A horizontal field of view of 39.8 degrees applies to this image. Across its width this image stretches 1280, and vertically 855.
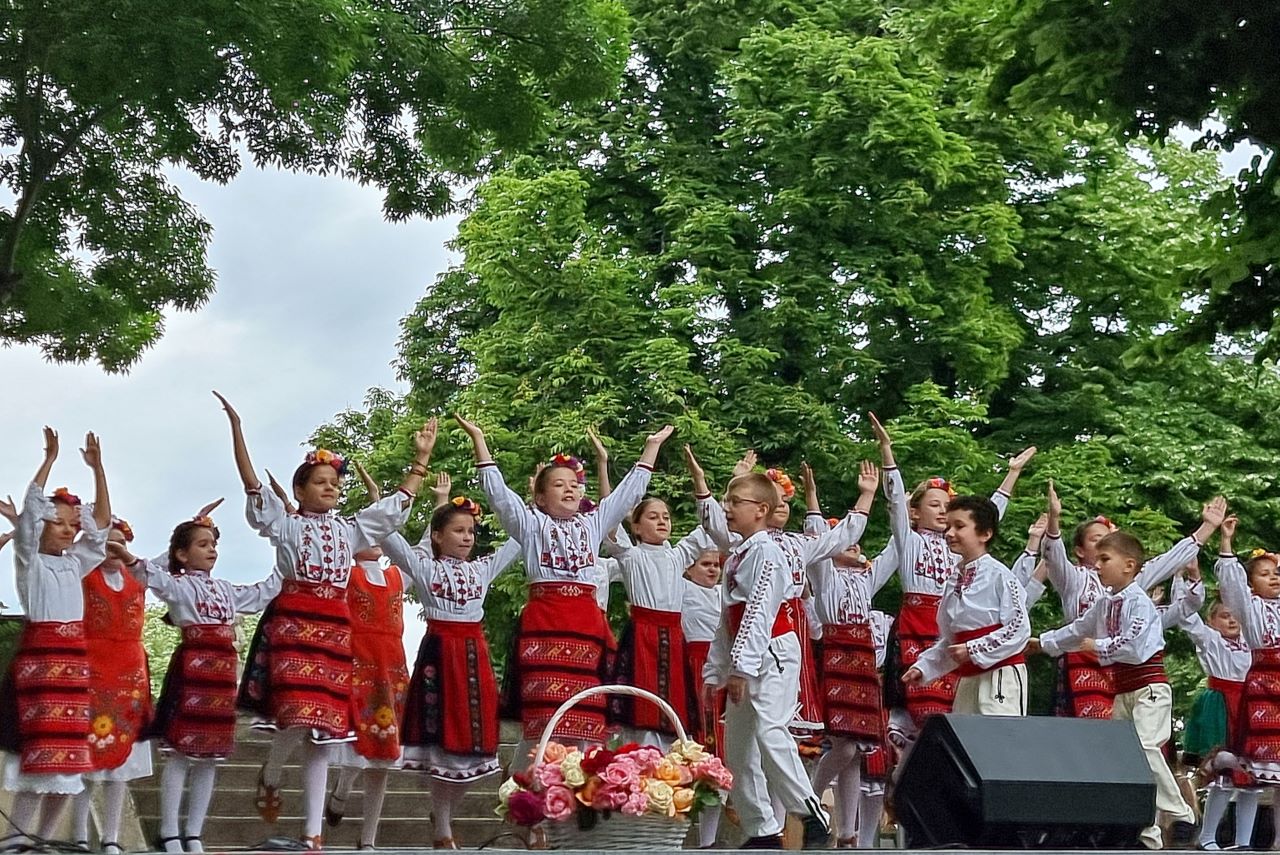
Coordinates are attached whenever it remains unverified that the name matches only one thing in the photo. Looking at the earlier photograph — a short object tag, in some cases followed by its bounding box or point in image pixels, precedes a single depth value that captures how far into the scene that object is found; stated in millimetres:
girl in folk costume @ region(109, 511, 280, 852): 7703
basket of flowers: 6207
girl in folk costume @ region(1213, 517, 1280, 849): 10000
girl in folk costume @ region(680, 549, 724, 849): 9273
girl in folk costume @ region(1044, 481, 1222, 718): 9508
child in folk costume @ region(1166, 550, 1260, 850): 10164
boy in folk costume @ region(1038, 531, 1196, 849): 8883
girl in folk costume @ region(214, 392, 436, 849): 7543
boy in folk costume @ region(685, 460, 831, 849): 6930
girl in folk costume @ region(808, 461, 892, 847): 9352
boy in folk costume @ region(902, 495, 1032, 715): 7977
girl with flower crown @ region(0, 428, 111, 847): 7602
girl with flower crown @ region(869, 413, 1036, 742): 9375
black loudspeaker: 5988
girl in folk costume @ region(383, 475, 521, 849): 8359
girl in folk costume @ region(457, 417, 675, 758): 8352
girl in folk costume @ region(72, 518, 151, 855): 8016
